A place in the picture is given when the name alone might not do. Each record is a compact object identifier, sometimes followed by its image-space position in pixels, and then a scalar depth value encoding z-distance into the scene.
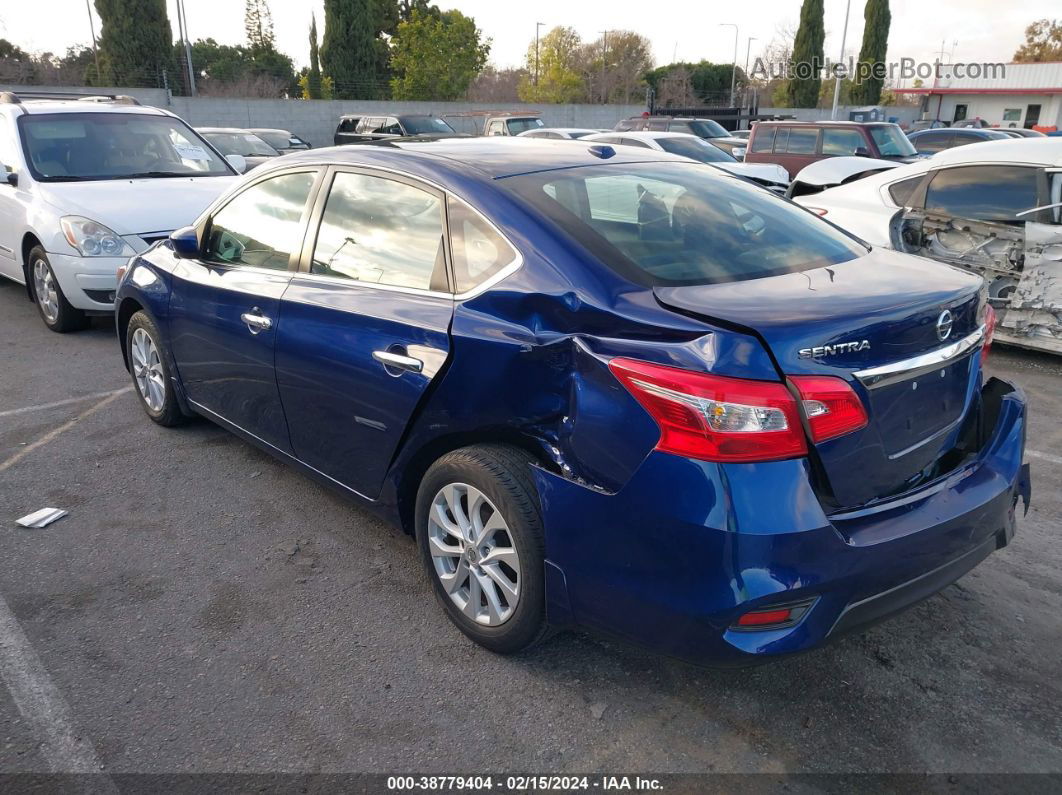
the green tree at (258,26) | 65.50
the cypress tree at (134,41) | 35.97
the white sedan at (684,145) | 13.45
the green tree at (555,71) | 51.47
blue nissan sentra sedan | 2.22
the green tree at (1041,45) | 72.81
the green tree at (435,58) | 38.50
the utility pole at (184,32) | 32.34
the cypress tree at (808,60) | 49.66
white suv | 6.88
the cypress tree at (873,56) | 51.38
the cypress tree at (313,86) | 40.75
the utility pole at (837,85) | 39.44
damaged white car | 6.16
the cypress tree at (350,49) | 39.00
